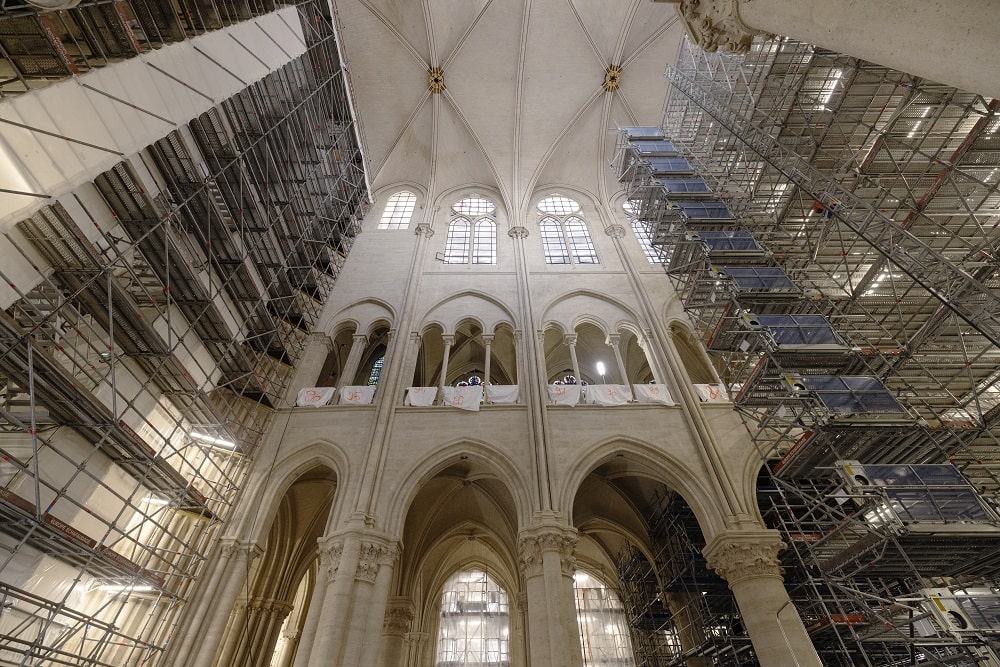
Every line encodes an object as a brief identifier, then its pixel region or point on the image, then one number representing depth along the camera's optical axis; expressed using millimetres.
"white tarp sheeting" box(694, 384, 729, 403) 11148
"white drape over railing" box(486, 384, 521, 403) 11320
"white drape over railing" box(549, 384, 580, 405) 11180
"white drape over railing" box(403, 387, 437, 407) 11273
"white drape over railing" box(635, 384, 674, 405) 11109
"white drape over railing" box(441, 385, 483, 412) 11094
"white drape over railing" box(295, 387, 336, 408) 11297
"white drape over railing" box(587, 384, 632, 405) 11156
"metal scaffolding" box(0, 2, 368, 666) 6242
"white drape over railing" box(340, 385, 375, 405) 11398
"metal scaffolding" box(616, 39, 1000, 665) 6855
